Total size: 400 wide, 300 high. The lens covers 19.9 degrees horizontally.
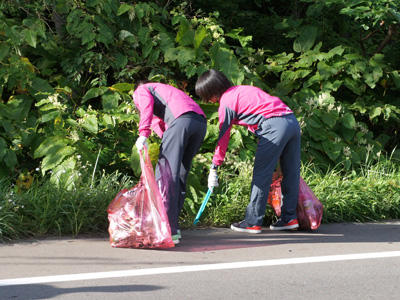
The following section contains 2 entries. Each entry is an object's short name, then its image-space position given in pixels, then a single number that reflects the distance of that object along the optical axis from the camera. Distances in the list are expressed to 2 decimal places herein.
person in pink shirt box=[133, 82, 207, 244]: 8.94
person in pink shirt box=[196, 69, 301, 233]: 9.58
